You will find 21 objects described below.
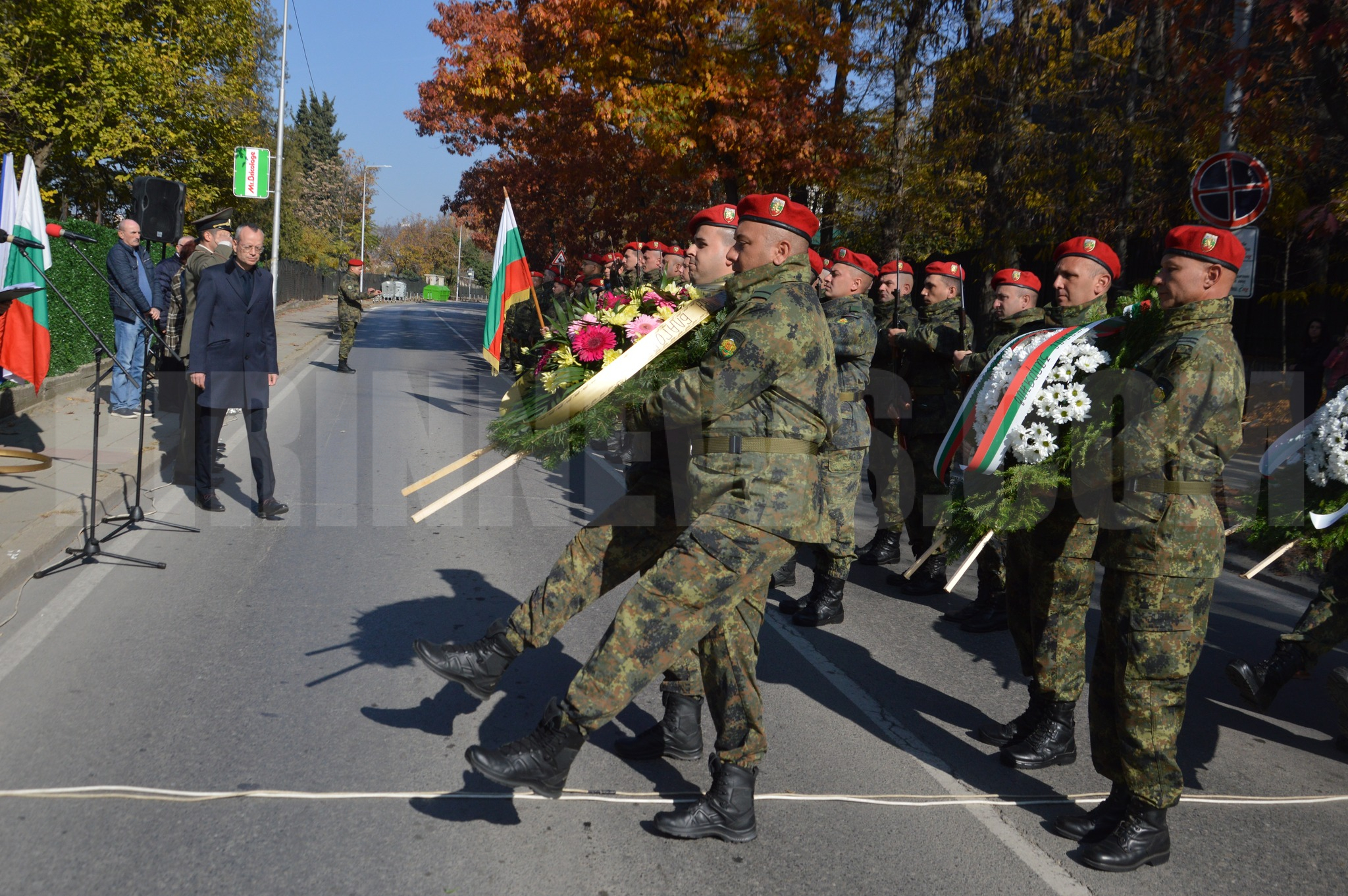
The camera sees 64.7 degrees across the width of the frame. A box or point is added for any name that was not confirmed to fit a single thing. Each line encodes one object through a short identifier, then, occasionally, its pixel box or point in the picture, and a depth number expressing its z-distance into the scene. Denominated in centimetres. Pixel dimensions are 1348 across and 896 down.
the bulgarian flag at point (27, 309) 696
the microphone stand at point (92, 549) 639
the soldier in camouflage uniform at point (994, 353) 585
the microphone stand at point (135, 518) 692
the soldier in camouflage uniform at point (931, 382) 701
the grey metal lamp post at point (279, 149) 2881
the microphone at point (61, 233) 597
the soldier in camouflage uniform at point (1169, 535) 353
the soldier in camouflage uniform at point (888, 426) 764
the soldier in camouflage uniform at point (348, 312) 2041
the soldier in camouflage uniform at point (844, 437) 603
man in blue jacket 1140
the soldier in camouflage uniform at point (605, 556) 374
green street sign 2284
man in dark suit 776
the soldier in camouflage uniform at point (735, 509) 340
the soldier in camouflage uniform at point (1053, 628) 425
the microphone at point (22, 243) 604
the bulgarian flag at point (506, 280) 648
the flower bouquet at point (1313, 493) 446
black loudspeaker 1199
